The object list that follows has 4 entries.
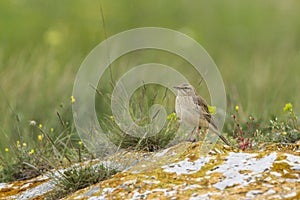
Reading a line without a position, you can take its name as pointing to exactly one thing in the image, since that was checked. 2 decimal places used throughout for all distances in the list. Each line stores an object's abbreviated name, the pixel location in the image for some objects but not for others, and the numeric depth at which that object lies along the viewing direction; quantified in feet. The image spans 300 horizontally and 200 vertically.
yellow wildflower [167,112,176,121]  33.76
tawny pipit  34.76
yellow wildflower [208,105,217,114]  34.71
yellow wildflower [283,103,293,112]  31.47
